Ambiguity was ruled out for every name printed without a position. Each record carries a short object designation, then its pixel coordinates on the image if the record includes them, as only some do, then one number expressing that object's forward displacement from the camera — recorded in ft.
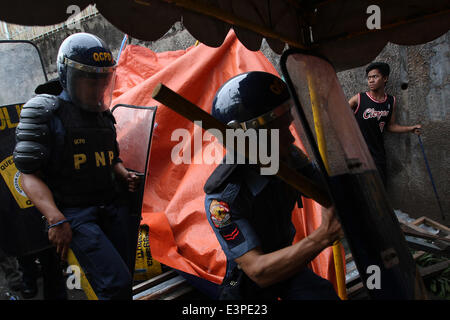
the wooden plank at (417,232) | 11.21
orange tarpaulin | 10.96
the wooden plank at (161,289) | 10.11
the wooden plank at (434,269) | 10.27
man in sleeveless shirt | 13.71
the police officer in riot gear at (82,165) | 6.75
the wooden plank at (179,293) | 10.34
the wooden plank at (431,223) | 12.88
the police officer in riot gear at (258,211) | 4.69
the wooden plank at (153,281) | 10.68
